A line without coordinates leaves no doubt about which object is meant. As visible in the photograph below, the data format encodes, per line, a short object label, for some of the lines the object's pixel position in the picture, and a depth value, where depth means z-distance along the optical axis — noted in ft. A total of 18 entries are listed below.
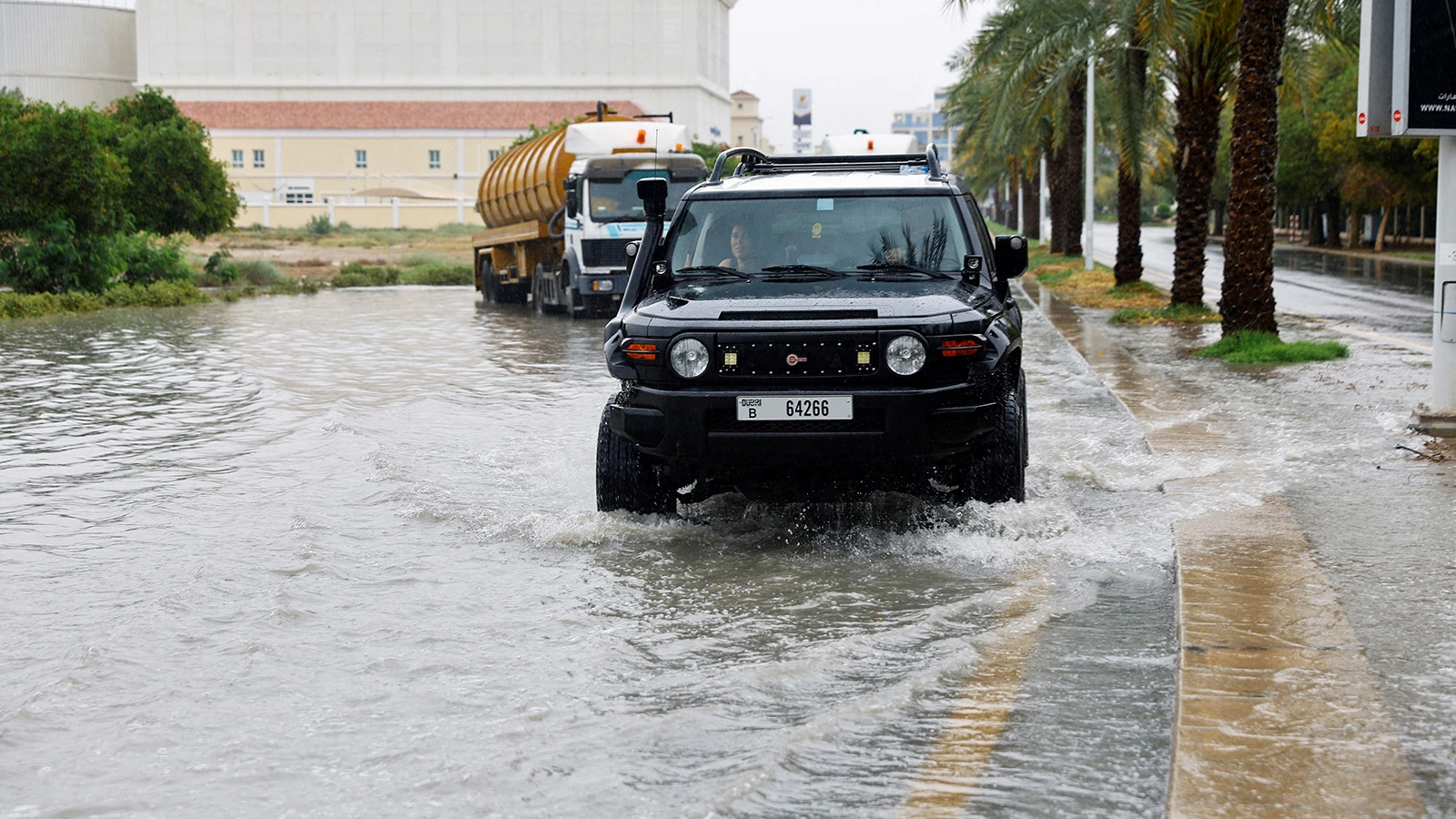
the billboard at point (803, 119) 631.97
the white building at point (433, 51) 317.01
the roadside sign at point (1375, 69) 33.42
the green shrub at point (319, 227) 272.51
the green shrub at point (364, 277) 145.28
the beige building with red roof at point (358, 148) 302.45
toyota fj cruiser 22.29
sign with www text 31.96
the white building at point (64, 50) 325.62
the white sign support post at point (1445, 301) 31.99
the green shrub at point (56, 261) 95.91
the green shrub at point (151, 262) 113.80
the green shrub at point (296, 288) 131.54
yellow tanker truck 88.02
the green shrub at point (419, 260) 177.06
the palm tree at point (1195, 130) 68.80
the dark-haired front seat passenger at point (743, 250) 26.09
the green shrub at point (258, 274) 138.21
